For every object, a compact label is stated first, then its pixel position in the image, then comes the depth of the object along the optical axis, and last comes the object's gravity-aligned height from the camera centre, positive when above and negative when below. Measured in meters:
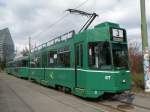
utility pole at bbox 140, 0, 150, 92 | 7.82 +0.70
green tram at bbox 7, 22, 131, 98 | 6.19 -0.02
